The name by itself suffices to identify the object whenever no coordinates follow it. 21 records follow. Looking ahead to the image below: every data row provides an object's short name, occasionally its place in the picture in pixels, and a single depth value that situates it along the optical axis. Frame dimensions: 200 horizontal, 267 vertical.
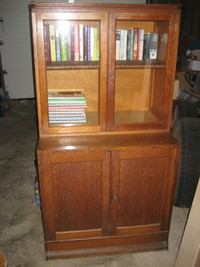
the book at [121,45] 1.73
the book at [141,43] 1.80
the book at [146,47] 1.81
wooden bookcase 1.64
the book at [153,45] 1.79
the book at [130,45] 1.77
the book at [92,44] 1.68
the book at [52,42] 1.65
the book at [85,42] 1.70
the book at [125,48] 1.75
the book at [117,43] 1.70
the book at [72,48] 1.71
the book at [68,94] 1.82
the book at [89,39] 1.68
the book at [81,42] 1.71
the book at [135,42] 1.79
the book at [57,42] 1.67
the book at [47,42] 1.61
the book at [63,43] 1.68
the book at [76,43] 1.70
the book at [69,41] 1.69
